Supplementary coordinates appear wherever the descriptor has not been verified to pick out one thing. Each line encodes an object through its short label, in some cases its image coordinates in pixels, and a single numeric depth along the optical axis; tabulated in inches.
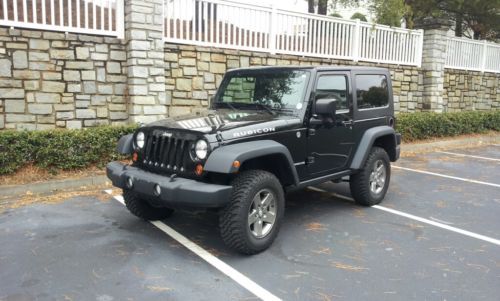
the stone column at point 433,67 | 524.7
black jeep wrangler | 157.1
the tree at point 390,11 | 490.1
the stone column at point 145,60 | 315.3
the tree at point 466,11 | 596.7
